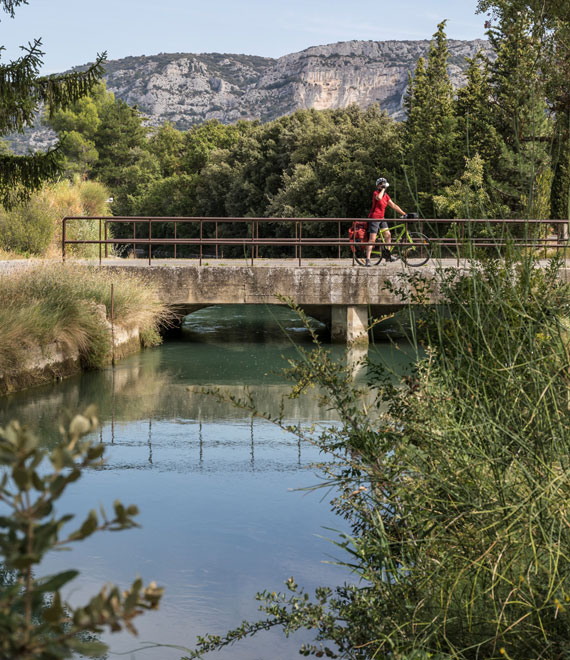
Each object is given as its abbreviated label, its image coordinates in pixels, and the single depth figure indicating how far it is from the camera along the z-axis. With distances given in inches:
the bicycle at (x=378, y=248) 612.6
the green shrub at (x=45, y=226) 763.4
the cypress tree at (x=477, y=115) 957.8
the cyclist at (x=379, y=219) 567.8
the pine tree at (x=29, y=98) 425.4
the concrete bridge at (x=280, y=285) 627.5
